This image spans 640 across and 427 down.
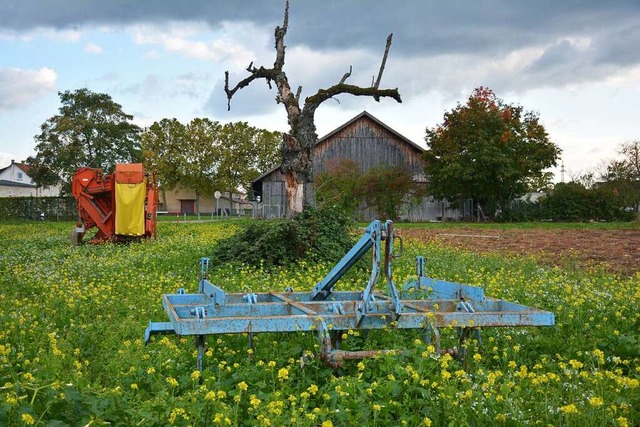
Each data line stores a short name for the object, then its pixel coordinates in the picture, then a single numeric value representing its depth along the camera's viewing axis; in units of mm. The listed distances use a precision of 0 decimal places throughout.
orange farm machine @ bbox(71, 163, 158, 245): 19703
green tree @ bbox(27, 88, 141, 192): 64562
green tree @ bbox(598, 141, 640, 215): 46594
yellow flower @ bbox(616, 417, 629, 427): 3662
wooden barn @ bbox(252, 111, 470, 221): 46656
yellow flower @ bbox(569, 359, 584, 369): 4641
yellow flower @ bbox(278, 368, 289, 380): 4324
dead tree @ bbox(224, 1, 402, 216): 16828
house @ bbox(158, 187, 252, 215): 96125
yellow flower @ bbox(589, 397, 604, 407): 3750
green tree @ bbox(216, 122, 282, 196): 78938
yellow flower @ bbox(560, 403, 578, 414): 3699
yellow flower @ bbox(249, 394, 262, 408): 3951
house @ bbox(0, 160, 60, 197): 99125
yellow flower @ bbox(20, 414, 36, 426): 3461
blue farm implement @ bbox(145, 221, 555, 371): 5199
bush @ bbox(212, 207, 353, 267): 13047
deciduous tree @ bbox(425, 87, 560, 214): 44312
